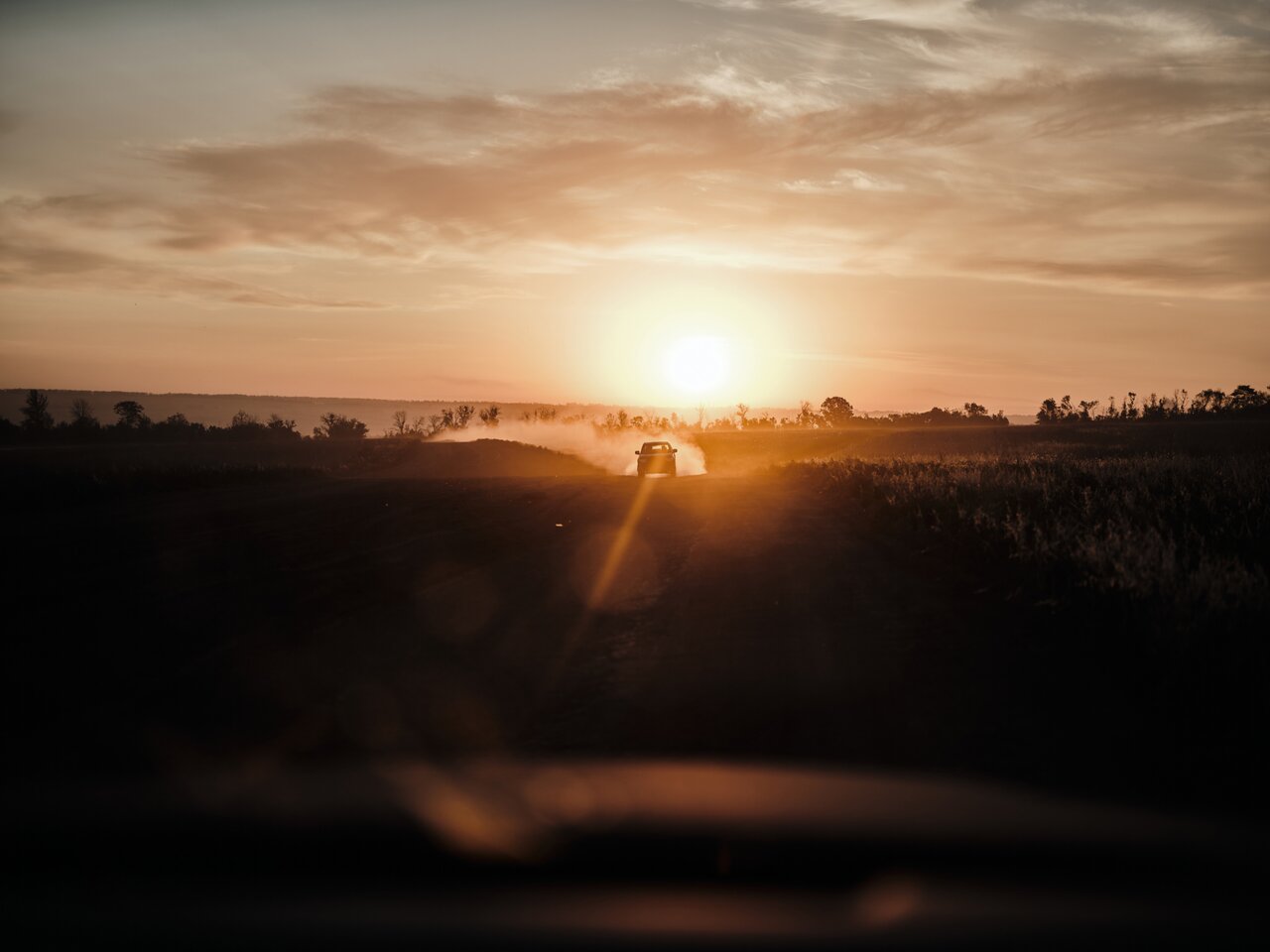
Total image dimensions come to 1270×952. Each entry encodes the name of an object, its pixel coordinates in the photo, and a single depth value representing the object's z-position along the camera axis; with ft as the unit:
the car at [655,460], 150.61
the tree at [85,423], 318.24
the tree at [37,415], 315.72
